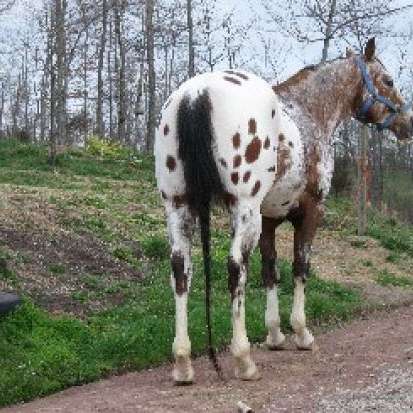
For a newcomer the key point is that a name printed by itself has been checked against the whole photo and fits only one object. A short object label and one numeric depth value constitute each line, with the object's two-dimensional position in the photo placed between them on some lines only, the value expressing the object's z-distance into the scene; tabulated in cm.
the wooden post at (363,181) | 1513
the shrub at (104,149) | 2342
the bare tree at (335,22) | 1628
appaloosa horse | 570
